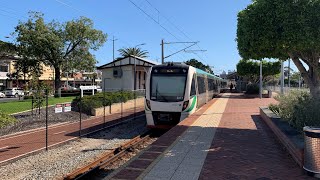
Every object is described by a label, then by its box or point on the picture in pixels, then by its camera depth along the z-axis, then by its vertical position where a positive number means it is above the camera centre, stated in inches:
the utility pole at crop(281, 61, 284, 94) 727.6 +39.4
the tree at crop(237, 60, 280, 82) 1414.8 +128.4
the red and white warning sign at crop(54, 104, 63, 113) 381.2 -33.1
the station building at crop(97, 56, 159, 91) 1163.7 +84.8
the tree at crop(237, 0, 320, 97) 264.1 +72.1
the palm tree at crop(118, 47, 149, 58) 2383.9 +393.6
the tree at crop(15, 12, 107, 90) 991.3 +210.3
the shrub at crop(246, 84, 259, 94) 1178.7 -2.0
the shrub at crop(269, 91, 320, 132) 241.2 -28.1
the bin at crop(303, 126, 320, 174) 160.2 -43.3
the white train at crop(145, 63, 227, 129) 409.1 -10.0
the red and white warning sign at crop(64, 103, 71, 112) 402.8 -33.2
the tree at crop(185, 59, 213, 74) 2298.2 +275.2
